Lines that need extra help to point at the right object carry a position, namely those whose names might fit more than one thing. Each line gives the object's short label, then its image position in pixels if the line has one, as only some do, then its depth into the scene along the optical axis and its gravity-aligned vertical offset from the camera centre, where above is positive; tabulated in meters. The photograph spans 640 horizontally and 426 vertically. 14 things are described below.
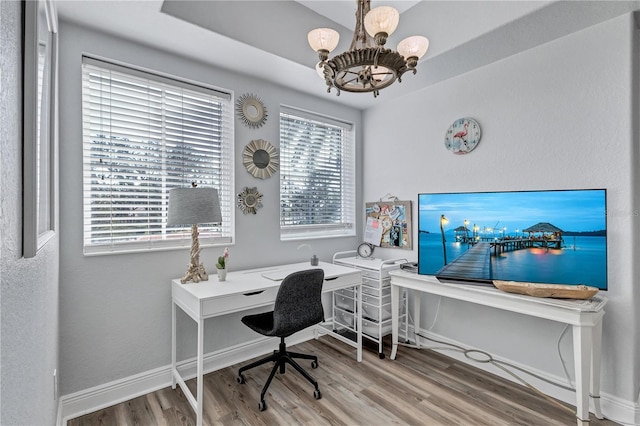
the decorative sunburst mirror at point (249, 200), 2.83 +0.12
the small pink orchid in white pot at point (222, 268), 2.39 -0.41
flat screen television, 2.09 -0.18
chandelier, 1.51 +0.78
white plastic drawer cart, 3.01 -0.90
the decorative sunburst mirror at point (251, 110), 2.81 +0.93
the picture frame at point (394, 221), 3.29 -0.09
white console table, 1.85 -0.64
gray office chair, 2.21 -0.72
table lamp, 2.12 +0.05
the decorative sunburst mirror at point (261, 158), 2.86 +0.51
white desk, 2.02 -0.57
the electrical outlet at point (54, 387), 1.66 -0.92
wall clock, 2.77 +0.68
